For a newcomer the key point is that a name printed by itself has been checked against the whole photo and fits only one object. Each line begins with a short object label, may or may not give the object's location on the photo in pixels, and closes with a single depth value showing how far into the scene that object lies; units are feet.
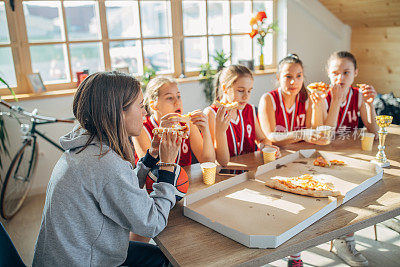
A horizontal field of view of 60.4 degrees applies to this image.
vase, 15.14
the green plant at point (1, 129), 8.06
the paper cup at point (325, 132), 6.41
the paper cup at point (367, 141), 6.31
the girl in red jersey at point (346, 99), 7.59
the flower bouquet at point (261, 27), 14.11
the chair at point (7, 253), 3.66
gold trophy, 5.57
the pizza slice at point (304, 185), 4.32
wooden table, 3.26
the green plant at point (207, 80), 13.66
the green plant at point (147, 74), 12.29
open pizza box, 3.54
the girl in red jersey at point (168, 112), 6.00
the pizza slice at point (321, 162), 5.49
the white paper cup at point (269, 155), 5.65
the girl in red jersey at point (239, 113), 6.97
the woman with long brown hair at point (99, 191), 3.51
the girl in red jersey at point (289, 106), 7.54
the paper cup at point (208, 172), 4.88
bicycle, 9.16
